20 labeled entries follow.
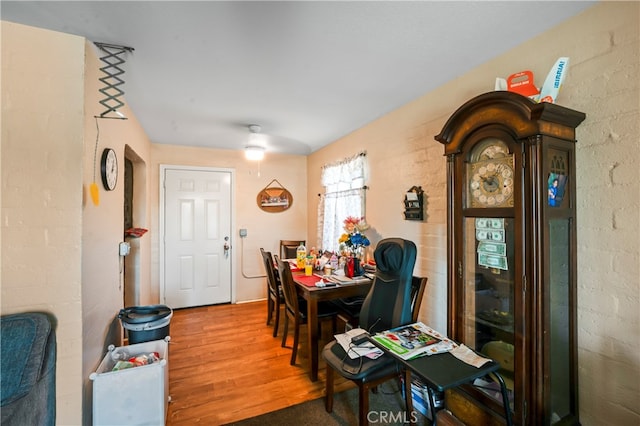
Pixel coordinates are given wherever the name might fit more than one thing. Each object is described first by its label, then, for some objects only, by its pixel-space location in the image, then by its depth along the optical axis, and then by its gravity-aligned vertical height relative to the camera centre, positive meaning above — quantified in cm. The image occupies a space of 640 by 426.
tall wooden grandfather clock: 127 -19
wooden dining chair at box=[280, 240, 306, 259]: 423 -50
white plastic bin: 152 -102
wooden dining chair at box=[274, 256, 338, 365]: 250 -89
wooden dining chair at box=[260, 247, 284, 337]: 311 -77
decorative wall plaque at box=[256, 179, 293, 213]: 444 +30
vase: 270 -51
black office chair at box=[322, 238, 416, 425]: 158 -67
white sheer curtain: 321 +25
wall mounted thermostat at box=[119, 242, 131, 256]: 224 -26
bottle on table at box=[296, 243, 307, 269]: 316 -48
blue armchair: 123 -71
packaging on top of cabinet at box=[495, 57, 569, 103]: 134 +68
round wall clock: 184 +34
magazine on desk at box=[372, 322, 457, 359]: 128 -62
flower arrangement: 279 -22
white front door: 392 -30
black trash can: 200 -78
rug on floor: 179 -134
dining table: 228 -68
